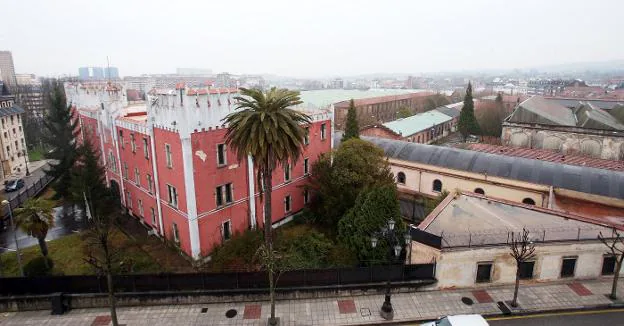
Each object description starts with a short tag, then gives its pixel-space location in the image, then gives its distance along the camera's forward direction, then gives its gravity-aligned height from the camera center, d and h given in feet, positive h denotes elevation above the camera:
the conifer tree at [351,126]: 156.79 -17.05
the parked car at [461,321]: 54.49 -35.50
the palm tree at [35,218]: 88.43 -30.75
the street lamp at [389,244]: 66.69 -33.02
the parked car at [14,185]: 165.07 -42.49
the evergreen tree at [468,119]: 259.39 -24.94
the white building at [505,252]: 72.28 -33.47
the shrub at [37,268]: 87.35 -42.20
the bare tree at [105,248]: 58.85 -38.59
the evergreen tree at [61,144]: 130.93 -18.94
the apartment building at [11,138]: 189.37 -24.97
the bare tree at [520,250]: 65.51 -31.55
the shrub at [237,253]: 87.45 -41.36
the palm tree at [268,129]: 76.18 -8.64
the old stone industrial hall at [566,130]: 171.42 -23.34
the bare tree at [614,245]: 68.95 -32.35
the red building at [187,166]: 87.61 -21.47
